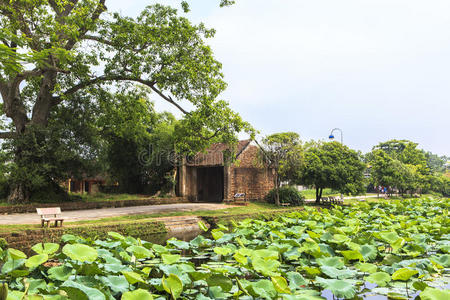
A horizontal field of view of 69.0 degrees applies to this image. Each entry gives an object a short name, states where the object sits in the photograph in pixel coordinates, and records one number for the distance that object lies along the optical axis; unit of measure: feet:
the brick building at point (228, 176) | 69.36
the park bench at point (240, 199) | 64.97
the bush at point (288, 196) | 70.38
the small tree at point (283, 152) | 67.15
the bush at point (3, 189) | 53.45
